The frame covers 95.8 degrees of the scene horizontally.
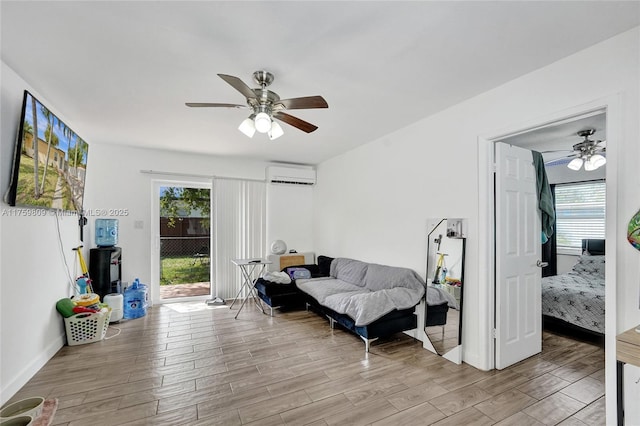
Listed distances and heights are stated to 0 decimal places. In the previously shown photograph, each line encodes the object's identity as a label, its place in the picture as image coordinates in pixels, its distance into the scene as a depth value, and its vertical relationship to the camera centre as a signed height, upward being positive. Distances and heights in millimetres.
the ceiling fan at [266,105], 2130 +829
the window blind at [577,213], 4809 -6
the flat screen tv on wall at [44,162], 2178 +446
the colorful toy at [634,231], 1498 -97
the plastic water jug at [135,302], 4004 -1260
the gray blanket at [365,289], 2994 -950
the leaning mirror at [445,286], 2785 -747
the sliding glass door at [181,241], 4777 -487
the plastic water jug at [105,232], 4020 -279
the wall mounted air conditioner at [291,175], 5312 +700
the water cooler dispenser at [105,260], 3838 -652
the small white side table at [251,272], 4203 -1042
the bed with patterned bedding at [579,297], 3175 -981
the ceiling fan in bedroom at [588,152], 3113 +713
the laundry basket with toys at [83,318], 3029 -1143
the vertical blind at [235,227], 4977 -256
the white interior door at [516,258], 2650 -437
